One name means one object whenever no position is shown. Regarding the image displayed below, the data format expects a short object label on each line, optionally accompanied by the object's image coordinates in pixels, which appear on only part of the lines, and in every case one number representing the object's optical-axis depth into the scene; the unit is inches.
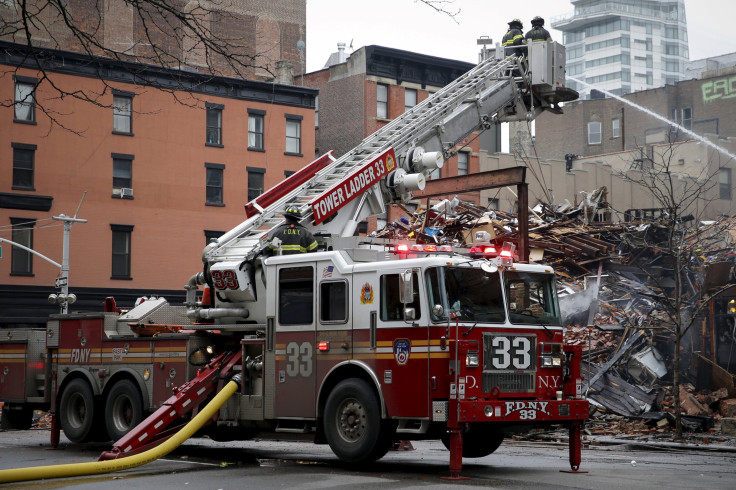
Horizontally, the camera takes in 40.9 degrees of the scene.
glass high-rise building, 7416.3
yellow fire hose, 412.8
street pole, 1337.4
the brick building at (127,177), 1630.2
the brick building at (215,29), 1824.6
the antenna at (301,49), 2186.3
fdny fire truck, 443.8
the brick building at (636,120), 2970.0
